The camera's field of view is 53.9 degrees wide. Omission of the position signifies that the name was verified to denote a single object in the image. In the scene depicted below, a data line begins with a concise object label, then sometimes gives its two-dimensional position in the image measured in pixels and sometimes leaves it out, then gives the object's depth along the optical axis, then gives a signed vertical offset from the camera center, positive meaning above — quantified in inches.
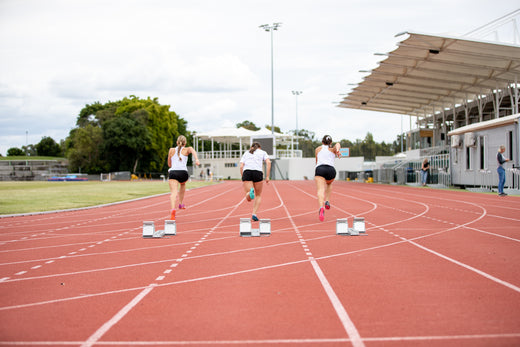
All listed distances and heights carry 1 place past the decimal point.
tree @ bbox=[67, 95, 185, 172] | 2773.1 +171.2
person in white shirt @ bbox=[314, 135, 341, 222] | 473.7 +2.0
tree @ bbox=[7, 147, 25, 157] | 4849.9 +182.7
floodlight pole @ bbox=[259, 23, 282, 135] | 2391.7 +652.1
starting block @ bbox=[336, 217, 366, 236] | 390.9 -48.2
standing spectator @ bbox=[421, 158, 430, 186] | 1278.3 -18.8
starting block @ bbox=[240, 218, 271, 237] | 390.6 -47.8
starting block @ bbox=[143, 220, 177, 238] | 393.1 -49.4
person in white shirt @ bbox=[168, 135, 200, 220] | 464.4 +3.2
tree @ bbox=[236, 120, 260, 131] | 5373.5 +437.6
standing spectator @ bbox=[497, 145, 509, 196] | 765.4 -11.6
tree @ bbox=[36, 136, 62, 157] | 4581.4 +196.7
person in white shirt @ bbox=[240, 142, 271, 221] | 471.5 -3.3
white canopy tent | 2974.9 +182.7
